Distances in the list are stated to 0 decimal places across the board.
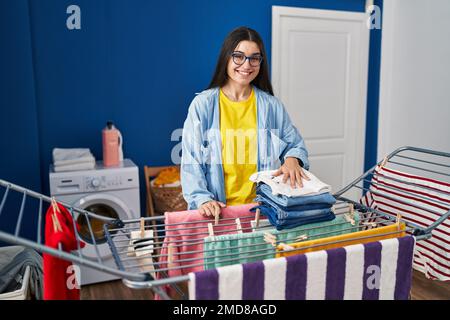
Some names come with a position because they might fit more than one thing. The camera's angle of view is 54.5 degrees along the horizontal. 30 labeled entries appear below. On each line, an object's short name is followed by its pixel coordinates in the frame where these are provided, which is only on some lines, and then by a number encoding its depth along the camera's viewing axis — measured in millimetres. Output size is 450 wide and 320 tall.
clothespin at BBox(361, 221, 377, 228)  1452
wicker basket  3176
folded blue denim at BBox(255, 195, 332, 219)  1407
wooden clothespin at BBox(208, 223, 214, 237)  1405
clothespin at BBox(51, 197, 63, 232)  1213
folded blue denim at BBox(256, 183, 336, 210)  1403
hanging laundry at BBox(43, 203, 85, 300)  1180
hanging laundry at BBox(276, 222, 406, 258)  1229
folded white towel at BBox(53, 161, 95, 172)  2889
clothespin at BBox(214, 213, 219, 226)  1517
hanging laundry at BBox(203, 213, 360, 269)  1347
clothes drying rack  1029
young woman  1798
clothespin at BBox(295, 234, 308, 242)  1324
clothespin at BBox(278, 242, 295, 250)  1202
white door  3798
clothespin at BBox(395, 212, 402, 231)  1396
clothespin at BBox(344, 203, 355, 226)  1533
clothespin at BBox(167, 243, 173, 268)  1398
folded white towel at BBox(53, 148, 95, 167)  2916
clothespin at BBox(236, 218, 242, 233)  1518
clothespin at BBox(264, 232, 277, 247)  1279
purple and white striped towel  1070
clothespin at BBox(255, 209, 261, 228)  1502
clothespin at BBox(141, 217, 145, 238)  1414
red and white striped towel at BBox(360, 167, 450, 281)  1699
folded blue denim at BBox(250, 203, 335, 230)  1418
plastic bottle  3115
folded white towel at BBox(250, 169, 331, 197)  1423
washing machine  2848
